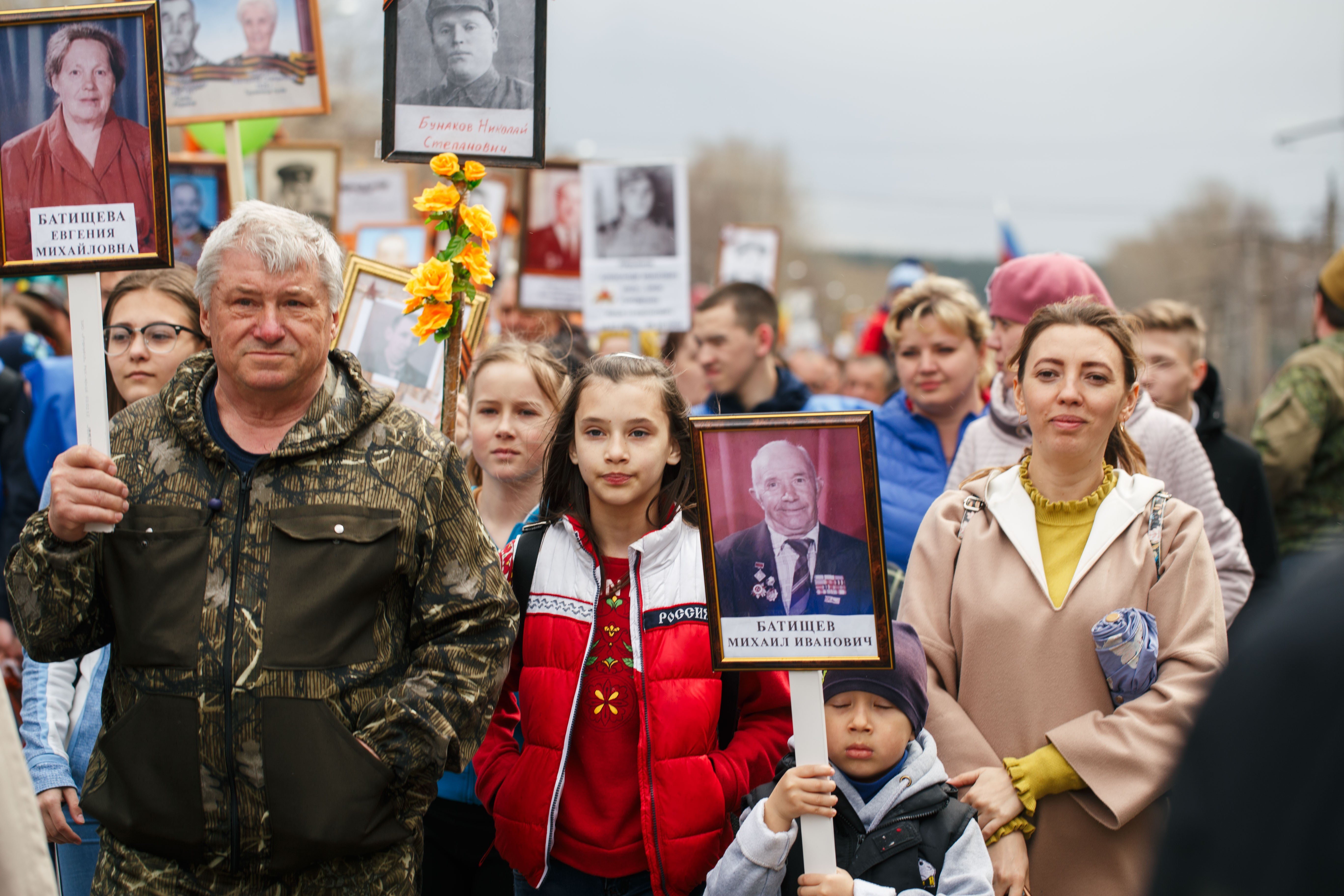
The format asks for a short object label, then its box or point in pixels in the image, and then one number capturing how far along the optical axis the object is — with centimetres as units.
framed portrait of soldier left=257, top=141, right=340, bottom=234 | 796
